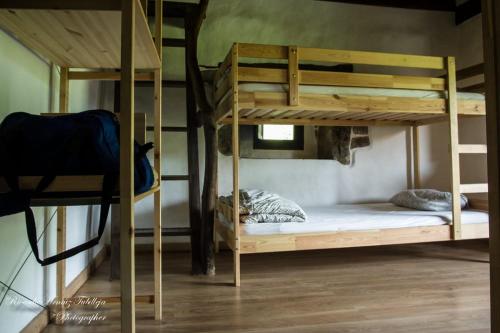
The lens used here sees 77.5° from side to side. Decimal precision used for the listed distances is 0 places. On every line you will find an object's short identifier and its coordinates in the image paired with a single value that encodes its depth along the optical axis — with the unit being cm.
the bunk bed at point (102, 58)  80
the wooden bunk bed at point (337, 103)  204
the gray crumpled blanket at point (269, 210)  212
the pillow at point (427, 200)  257
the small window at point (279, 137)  313
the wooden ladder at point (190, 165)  225
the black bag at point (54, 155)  78
